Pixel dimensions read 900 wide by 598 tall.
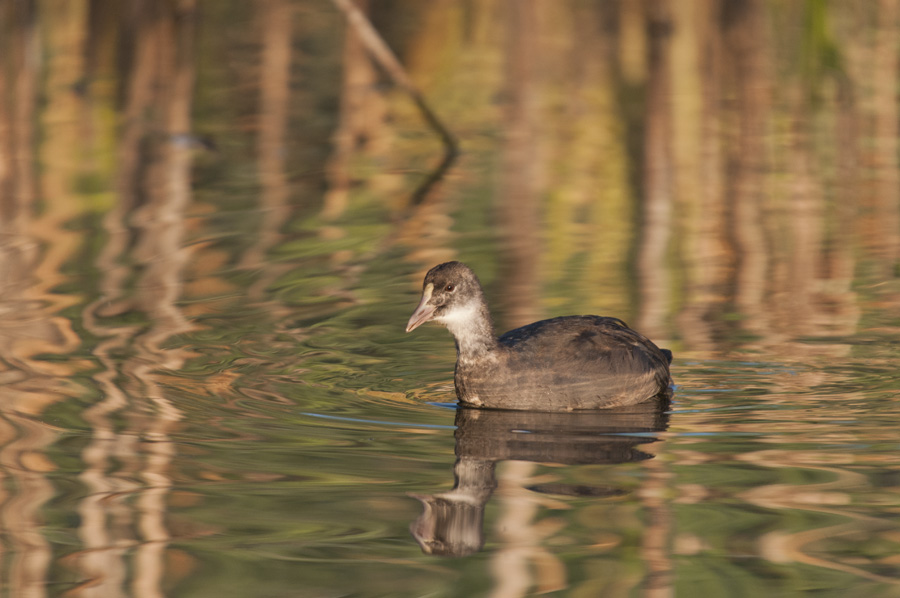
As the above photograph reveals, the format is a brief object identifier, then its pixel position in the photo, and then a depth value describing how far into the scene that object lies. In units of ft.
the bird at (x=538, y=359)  49.39
